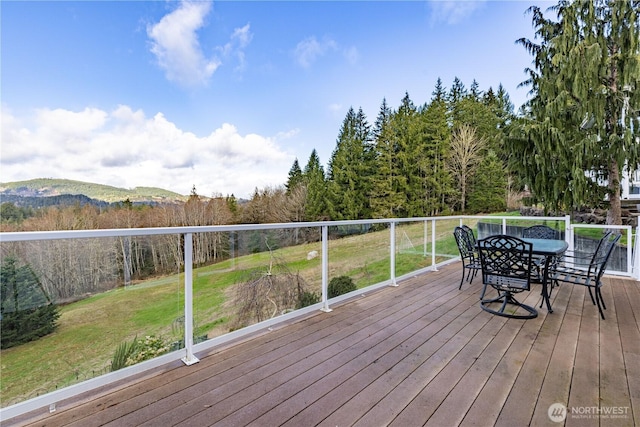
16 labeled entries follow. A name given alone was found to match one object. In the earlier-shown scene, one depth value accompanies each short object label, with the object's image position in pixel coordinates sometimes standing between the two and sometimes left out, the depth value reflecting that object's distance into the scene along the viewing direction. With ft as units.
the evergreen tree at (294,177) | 103.71
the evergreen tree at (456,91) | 85.56
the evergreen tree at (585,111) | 23.50
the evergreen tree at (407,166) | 73.46
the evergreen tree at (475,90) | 87.04
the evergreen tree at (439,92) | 83.07
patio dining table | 10.88
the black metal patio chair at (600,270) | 10.76
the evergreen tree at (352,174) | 77.56
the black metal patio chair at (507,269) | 10.64
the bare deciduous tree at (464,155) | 71.26
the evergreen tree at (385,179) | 73.20
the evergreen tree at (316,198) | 82.20
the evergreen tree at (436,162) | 73.20
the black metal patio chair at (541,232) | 16.79
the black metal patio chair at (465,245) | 15.17
